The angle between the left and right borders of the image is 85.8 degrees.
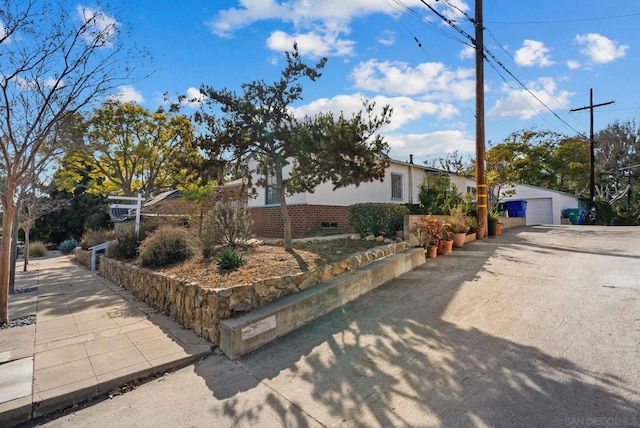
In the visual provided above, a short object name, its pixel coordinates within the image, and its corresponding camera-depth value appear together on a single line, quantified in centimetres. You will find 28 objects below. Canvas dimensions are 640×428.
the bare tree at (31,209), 1174
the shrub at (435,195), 998
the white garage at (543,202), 2327
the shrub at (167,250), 709
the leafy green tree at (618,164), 2939
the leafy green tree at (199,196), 1044
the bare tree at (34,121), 536
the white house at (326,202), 1145
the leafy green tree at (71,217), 2622
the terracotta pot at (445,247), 862
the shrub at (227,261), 545
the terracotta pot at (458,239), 949
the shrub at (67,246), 2122
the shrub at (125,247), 914
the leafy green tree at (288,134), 594
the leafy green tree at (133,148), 1587
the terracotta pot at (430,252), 822
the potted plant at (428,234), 826
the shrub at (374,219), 833
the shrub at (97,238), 1338
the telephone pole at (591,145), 2277
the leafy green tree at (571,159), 2679
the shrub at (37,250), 1962
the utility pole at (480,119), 1119
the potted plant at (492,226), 1197
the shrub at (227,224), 711
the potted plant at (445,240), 861
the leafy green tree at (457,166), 2075
